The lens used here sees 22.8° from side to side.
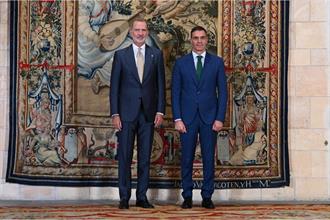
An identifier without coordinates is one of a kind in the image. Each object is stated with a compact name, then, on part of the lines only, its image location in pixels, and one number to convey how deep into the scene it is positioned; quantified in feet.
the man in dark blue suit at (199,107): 19.84
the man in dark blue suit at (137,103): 19.67
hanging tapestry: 21.77
